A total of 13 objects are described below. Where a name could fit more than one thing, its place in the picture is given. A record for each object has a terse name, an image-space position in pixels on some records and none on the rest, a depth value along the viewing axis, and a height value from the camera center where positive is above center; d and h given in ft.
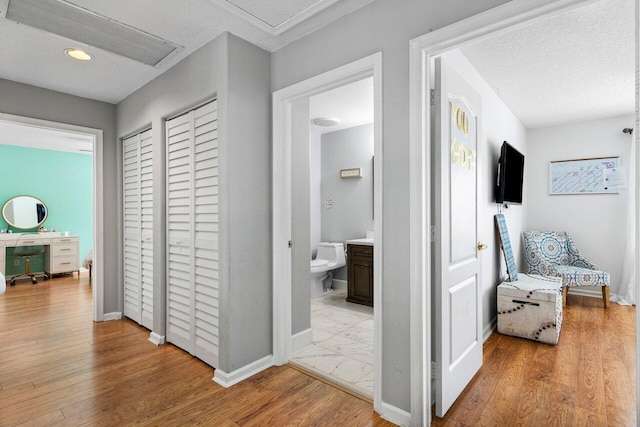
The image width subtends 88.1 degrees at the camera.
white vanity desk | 18.11 -1.90
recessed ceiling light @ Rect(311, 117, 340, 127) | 14.61 +4.15
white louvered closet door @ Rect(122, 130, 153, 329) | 10.57 -0.47
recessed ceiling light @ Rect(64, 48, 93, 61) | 8.39 +4.16
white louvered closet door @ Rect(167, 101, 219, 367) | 8.06 -0.50
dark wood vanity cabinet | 13.21 -2.50
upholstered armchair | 13.00 -1.96
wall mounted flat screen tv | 10.82 +1.28
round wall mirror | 19.15 +0.13
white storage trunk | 9.58 -2.94
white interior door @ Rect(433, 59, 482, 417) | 6.03 -0.51
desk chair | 18.33 -2.23
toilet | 14.79 -2.32
